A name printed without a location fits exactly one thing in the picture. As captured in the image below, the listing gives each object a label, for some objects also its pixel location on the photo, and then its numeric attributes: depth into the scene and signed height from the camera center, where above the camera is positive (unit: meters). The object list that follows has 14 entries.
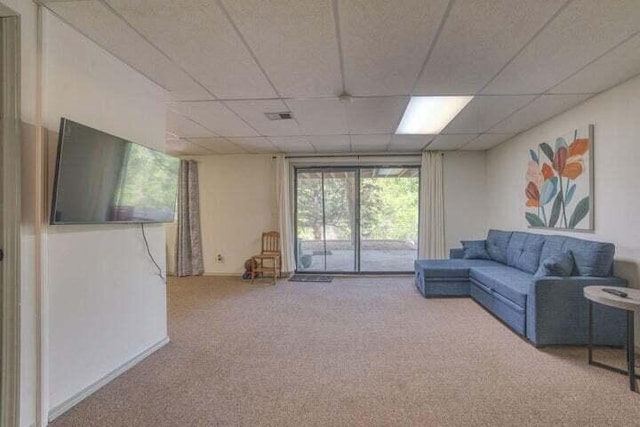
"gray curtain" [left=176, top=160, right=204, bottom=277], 5.91 -0.22
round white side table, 2.13 -0.64
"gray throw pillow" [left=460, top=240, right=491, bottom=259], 4.92 -0.58
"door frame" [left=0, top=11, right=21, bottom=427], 1.66 -0.05
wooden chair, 5.62 -0.79
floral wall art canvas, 3.24 +0.36
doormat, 5.55 -1.17
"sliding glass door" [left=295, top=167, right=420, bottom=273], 6.03 -0.06
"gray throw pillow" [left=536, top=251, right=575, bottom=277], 2.98 -0.52
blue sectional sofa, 2.73 -0.76
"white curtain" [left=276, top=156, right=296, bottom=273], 5.86 +0.02
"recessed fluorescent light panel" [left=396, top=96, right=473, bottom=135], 3.30 +1.21
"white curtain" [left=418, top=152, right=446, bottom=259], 5.74 +0.08
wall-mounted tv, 1.84 +0.25
